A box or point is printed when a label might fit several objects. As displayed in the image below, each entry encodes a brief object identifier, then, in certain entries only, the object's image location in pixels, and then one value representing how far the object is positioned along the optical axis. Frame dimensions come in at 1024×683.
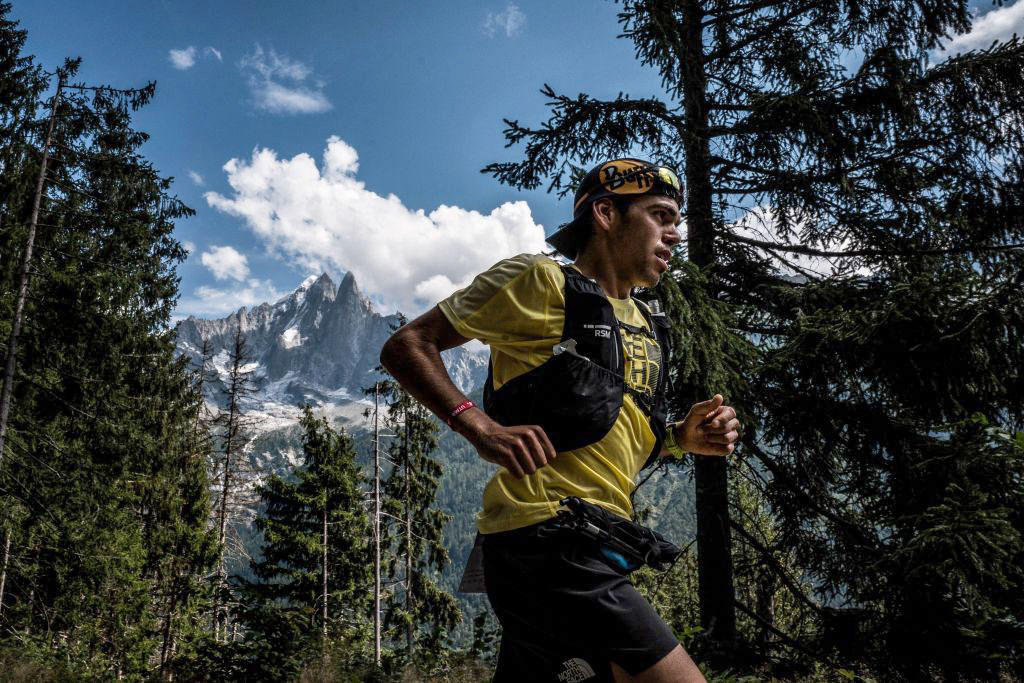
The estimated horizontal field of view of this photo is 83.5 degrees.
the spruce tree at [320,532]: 25.52
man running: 1.55
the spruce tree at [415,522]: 23.33
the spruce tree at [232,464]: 26.14
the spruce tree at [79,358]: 11.09
